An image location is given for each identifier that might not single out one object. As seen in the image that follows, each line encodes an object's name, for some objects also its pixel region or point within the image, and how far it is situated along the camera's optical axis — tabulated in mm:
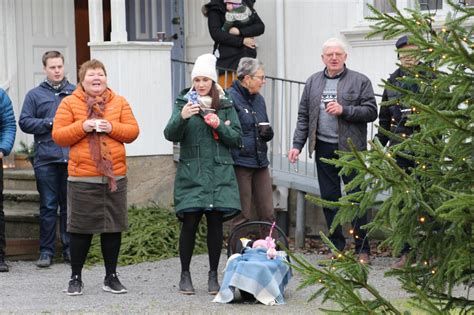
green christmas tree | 9680
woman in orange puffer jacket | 17000
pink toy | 16609
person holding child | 23891
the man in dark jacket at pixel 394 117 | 18266
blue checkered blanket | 16422
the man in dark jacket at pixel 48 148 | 19875
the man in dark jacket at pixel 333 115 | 19187
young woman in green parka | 16922
